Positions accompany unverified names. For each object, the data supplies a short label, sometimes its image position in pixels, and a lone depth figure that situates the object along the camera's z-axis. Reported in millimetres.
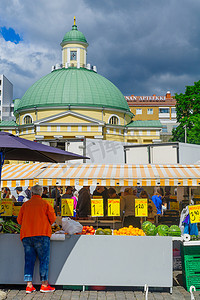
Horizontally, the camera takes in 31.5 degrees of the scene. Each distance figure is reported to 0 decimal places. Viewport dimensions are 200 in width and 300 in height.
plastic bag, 7068
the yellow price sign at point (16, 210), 8586
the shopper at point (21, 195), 14266
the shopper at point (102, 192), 12091
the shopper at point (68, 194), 12129
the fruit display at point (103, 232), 7410
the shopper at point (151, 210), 12307
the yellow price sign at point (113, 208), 8414
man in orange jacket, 6520
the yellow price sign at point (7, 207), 8438
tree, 39938
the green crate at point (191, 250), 6867
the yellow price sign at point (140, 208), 8453
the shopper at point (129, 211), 10250
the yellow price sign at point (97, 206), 8367
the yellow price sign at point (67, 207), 8938
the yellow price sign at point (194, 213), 7223
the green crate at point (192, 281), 6734
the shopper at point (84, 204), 11602
